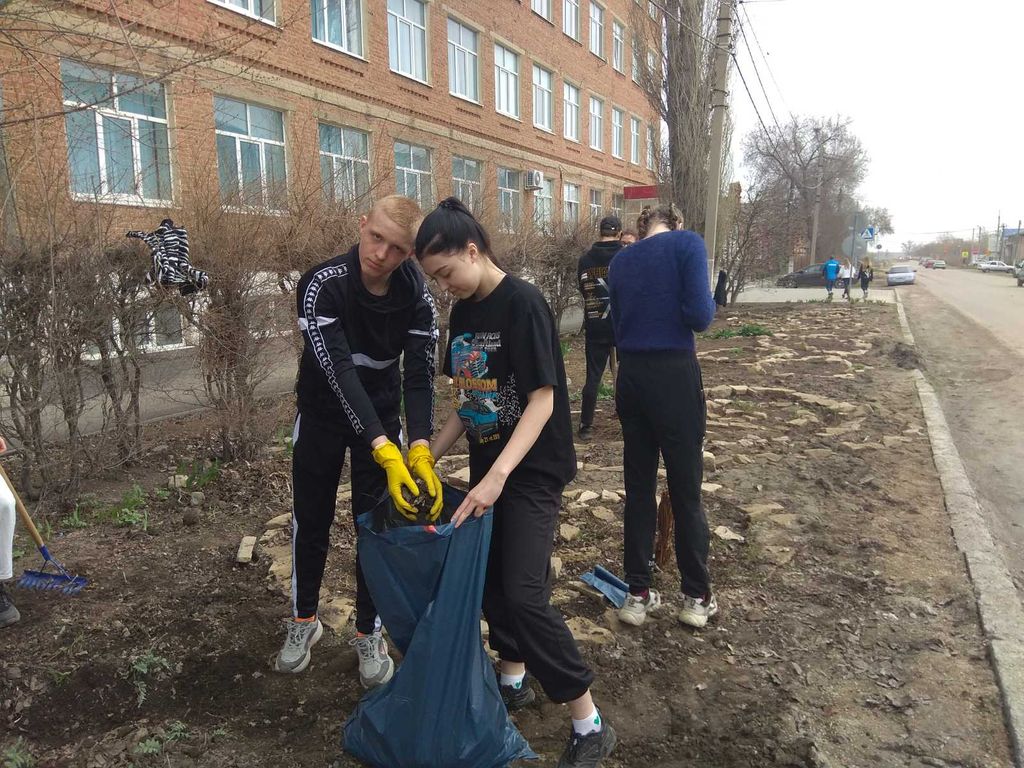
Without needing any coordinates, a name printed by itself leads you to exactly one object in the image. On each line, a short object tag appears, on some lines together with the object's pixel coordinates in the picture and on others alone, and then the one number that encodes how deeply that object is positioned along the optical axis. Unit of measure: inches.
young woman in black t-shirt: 81.2
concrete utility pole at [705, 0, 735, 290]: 426.0
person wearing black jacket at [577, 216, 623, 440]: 237.3
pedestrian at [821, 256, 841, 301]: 1004.8
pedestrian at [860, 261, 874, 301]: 1093.1
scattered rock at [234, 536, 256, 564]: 143.8
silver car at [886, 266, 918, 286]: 1631.4
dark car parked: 1534.2
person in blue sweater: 114.7
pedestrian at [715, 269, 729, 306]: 297.0
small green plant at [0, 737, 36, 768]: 84.7
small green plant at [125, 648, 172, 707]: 101.8
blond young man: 90.1
